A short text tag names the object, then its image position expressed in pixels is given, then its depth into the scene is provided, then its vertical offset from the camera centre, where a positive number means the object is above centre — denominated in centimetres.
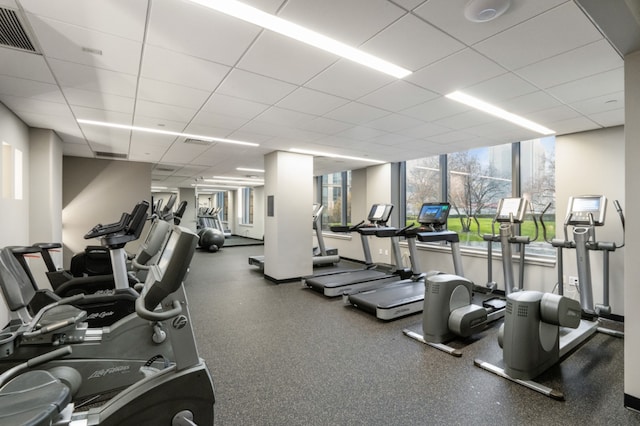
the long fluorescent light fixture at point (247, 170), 812 +124
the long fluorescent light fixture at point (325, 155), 582 +122
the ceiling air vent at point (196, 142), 510 +125
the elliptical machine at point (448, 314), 318 -109
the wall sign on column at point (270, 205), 591 +17
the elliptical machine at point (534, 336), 247 -106
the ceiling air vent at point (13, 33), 185 +123
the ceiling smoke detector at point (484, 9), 169 +118
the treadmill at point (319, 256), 707 -105
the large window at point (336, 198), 918 +49
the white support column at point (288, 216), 581 -5
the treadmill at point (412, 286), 399 -121
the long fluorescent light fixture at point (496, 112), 315 +119
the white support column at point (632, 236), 206 -17
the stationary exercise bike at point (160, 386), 126 -75
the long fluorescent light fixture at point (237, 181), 1085 +122
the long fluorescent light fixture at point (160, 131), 416 +126
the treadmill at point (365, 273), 512 -121
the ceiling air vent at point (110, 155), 636 +131
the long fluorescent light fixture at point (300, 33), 177 +122
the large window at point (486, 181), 484 +58
